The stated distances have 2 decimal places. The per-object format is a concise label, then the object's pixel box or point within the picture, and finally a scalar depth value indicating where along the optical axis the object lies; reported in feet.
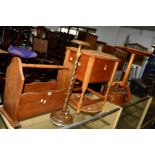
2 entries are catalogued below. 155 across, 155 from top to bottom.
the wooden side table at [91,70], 4.43
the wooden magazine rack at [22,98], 3.54
